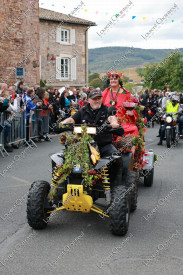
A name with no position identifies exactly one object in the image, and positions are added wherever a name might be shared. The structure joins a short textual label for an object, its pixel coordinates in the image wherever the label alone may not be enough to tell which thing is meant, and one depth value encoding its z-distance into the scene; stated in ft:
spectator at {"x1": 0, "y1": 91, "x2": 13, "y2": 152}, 39.75
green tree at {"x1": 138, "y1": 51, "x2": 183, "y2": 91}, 218.38
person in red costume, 26.89
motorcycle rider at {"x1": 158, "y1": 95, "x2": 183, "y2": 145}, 52.70
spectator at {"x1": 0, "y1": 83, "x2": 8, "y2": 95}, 42.85
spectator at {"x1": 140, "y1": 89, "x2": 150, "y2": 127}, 85.75
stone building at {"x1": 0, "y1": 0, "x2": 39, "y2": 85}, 73.20
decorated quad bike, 16.96
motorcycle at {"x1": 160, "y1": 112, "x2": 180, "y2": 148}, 49.49
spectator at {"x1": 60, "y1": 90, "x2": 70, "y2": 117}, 64.70
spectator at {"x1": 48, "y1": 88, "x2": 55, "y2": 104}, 62.72
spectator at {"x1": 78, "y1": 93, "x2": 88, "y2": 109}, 68.60
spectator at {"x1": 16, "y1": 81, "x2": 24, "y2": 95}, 52.97
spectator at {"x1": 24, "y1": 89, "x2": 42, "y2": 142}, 47.94
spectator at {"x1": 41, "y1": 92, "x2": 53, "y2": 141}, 52.19
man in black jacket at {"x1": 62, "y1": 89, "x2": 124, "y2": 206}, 19.57
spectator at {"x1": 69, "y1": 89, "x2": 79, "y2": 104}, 71.50
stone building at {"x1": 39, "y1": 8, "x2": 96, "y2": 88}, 128.47
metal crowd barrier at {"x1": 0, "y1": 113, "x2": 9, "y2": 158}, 40.04
